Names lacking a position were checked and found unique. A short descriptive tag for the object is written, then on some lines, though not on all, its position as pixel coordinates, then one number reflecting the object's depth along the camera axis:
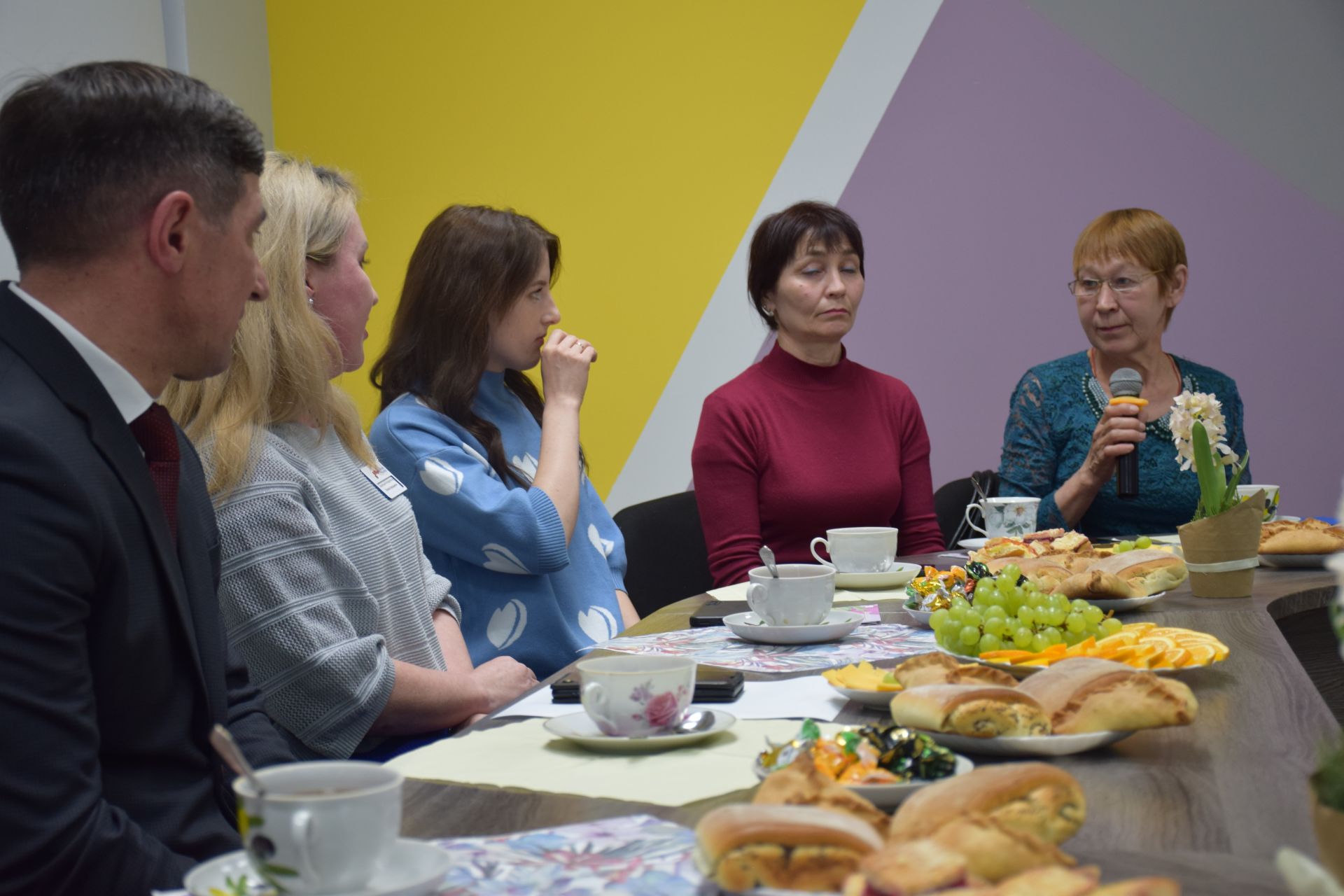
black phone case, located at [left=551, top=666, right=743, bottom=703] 1.10
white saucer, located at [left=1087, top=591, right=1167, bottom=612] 1.43
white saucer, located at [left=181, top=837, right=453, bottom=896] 0.61
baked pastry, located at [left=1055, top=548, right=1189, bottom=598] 1.44
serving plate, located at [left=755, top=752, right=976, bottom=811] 0.72
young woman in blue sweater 1.97
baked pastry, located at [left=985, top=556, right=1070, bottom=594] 1.48
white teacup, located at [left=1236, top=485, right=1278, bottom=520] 1.91
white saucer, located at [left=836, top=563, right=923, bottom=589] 1.80
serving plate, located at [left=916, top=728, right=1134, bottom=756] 0.84
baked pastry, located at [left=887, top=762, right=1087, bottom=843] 0.62
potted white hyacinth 1.47
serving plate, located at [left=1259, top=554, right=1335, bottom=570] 1.87
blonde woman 1.41
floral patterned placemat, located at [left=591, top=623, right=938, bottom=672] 1.28
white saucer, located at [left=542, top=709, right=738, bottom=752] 0.93
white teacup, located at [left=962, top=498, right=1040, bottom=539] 2.14
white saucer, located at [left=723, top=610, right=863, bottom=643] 1.36
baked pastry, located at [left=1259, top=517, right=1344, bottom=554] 1.86
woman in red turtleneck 2.54
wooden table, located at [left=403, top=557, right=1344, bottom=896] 0.66
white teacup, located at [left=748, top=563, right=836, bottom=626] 1.39
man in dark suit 0.90
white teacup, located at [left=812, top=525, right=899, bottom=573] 1.82
